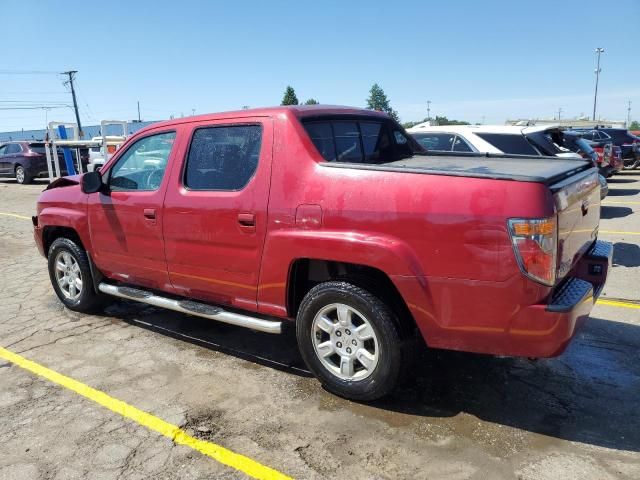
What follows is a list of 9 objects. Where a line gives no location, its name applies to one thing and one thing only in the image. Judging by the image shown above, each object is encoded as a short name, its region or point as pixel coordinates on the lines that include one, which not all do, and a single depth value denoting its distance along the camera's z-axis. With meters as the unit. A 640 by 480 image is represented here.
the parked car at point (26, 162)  19.89
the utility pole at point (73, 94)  63.75
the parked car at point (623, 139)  19.25
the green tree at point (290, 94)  90.89
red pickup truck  2.83
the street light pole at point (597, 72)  68.25
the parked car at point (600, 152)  9.59
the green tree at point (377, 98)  122.34
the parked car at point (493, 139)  7.85
